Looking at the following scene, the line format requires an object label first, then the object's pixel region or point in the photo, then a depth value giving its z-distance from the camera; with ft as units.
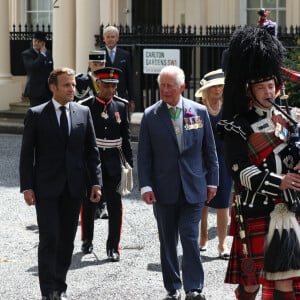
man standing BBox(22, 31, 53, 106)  51.62
